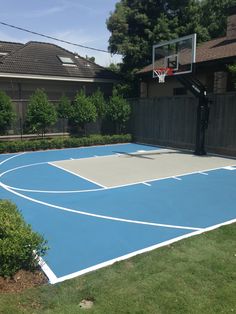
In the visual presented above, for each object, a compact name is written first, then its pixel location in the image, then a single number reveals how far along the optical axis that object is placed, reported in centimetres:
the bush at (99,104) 1696
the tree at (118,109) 1670
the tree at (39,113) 1488
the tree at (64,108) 1604
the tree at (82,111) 1598
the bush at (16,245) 362
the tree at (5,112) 1408
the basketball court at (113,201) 468
